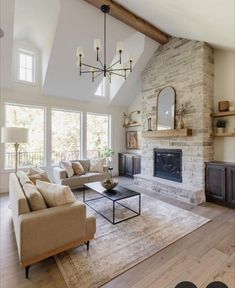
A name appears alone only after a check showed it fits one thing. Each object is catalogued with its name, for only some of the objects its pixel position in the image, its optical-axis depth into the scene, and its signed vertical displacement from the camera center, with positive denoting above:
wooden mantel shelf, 4.36 +0.32
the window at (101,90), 6.76 +2.10
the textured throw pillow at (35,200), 2.05 -0.63
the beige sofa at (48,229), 1.84 -0.94
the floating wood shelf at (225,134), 3.88 +0.25
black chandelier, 3.00 +1.66
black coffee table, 3.10 -0.88
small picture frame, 6.90 +0.21
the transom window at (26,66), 5.16 +2.33
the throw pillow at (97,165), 5.35 -0.60
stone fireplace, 4.22 +0.89
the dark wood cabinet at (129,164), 6.38 -0.70
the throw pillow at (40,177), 3.32 -0.61
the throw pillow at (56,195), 2.15 -0.61
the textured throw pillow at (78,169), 4.99 -0.66
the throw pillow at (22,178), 2.61 -0.52
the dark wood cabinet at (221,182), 3.73 -0.81
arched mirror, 4.88 +1.04
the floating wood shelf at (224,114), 3.93 +0.72
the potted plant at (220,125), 4.17 +0.48
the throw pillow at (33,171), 3.56 -0.52
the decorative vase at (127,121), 7.18 +0.98
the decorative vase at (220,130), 4.17 +0.36
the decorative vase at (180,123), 4.53 +0.57
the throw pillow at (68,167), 4.77 -0.59
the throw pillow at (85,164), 5.44 -0.58
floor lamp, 3.64 +0.21
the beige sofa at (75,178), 4.64 -0.88
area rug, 1.92 -1.34
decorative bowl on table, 3.41 -0.74
